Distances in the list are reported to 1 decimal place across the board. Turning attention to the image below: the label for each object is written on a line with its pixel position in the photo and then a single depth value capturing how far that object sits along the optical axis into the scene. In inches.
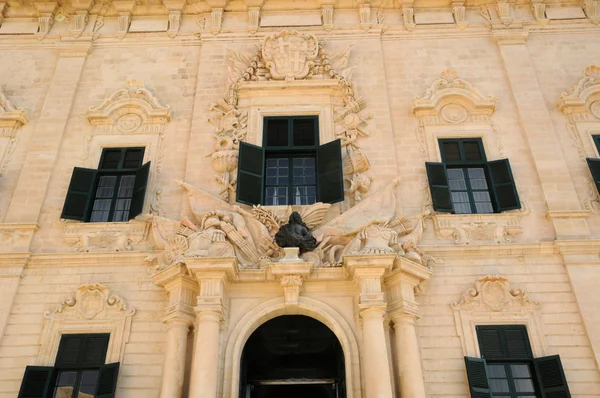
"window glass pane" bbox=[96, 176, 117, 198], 510.0
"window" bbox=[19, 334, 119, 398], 399.2
